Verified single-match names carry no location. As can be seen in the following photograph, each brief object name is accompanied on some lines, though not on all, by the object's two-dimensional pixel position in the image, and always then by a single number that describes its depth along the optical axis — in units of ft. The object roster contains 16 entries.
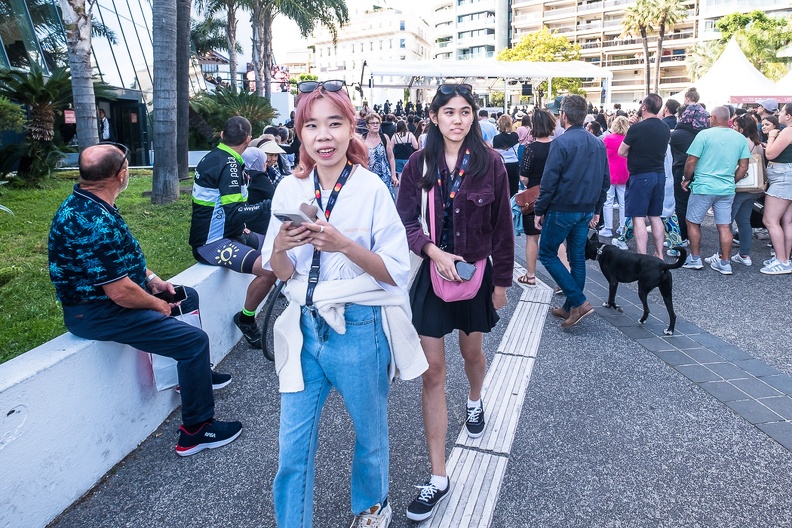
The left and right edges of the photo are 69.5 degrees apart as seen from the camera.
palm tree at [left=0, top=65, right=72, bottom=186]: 34.65
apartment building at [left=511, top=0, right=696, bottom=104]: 248.11
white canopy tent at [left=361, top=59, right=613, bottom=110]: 80.89
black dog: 17.21
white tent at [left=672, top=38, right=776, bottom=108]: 65.87
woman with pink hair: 6.98
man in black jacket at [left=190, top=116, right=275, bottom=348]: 15.60
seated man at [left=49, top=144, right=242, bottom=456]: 9.45
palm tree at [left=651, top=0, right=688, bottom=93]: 172.35
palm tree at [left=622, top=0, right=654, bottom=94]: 177.88
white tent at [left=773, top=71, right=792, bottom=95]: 66.85
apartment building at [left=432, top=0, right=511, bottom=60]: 301.84
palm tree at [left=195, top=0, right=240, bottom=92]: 93.40
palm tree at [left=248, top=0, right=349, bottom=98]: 90.12
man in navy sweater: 16.85
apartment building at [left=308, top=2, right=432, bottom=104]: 386.32
